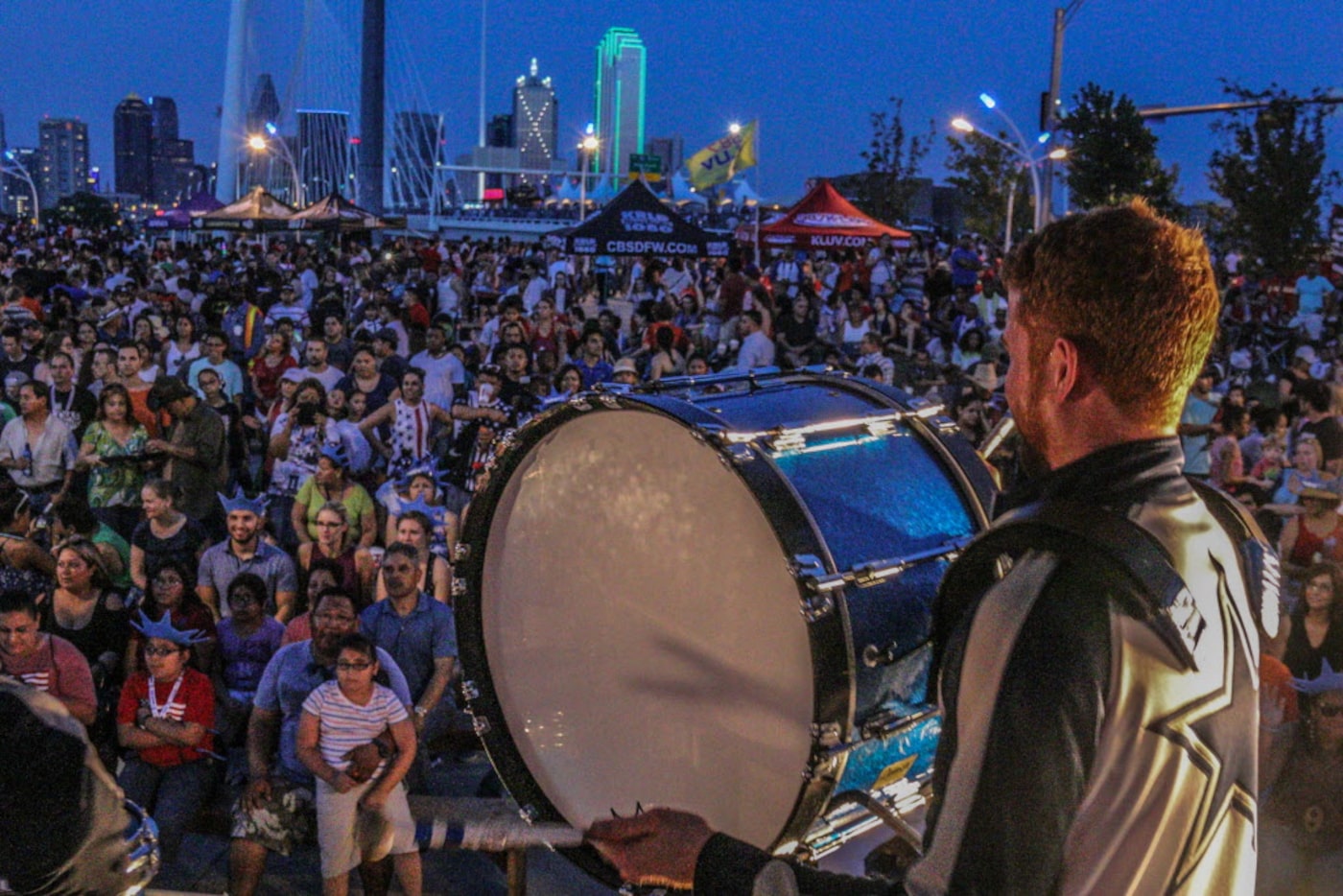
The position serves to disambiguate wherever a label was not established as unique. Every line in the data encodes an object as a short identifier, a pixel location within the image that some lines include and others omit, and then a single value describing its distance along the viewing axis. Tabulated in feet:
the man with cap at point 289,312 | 44.29
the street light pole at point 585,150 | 117.39
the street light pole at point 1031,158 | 62.10
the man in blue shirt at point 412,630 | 19.08
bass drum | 7.60
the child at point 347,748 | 15.83
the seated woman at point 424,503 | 22.89
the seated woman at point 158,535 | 22.76
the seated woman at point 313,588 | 18.85
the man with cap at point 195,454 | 26.32
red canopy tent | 55.52
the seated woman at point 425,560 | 21.36
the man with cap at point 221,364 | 32.89
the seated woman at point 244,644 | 19.16
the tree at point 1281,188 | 65.92
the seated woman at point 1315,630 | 18.74
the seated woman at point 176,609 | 18.71
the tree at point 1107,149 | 68.03
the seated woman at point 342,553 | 22.17
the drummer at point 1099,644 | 4.14
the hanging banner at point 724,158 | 74.64
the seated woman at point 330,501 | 23.97
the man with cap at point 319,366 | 31.55
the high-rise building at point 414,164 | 261.65
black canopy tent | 44.19
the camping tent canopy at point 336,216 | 67.15
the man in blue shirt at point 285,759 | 16.06
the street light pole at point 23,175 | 159.98
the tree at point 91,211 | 221.05
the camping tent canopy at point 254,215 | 70.18
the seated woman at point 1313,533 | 21.77
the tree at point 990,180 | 118.83
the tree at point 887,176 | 118.32
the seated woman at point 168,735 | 16.80
